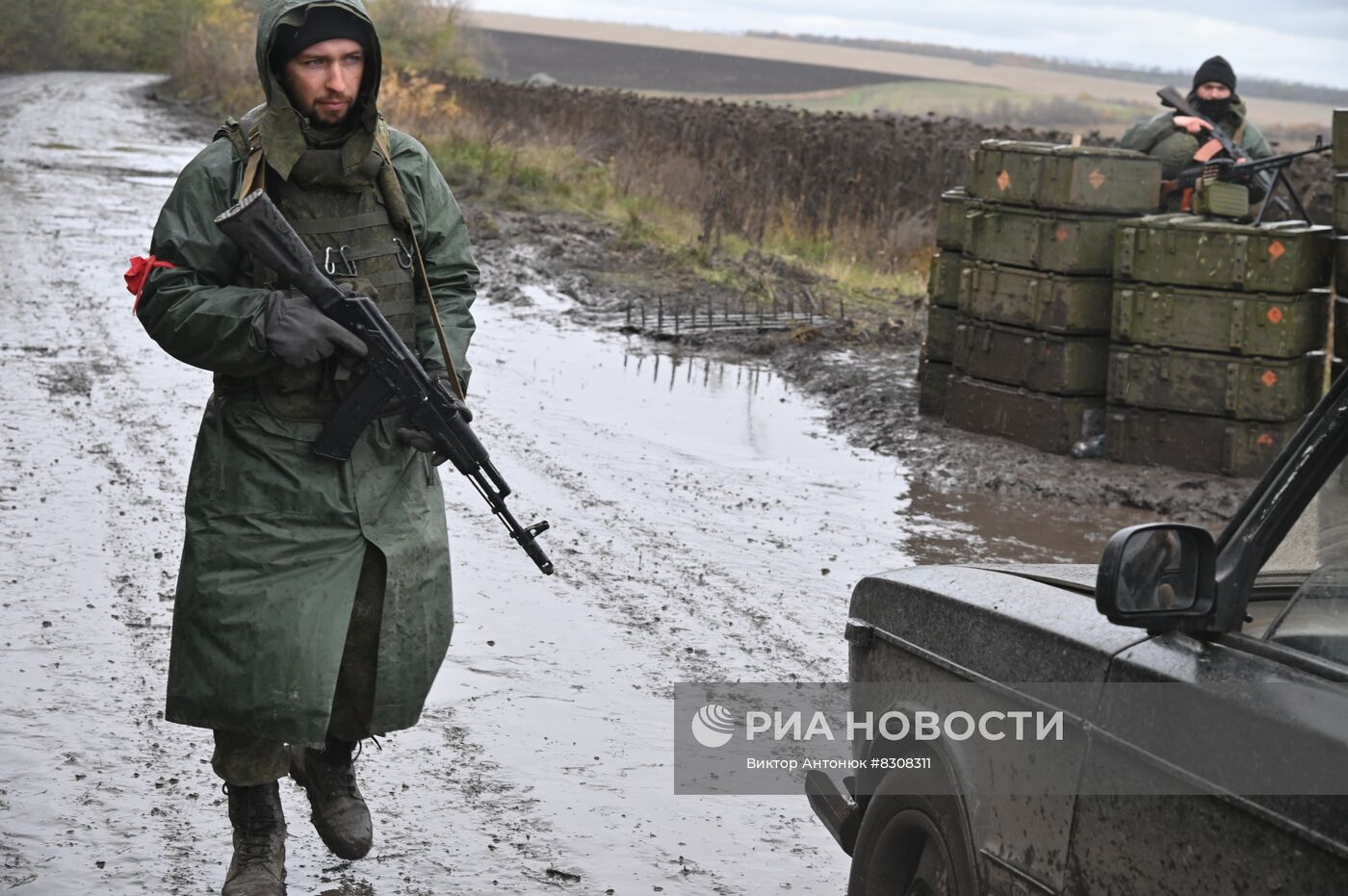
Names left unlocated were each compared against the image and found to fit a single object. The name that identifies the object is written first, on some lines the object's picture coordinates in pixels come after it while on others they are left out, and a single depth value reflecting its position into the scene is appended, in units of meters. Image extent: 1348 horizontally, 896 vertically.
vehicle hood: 3.12
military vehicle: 2.27
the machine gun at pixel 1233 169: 10.13
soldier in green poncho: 3.80
